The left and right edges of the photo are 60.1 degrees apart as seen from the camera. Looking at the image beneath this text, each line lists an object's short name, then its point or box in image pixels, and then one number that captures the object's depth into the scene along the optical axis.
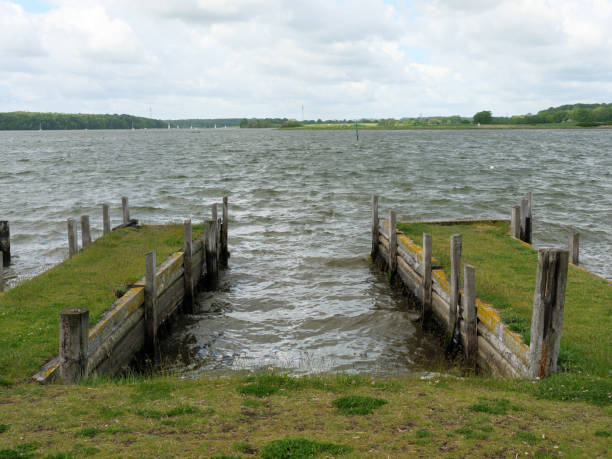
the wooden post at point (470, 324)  10.45
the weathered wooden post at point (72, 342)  7.73
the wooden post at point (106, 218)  19.13
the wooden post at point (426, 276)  13.23
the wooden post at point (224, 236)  20.05
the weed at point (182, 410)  6.81
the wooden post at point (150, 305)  11.84
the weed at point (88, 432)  6.06
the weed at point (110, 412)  6.65
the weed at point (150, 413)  6.70
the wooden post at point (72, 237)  16.88
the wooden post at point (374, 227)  19.53
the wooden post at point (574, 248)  15.76
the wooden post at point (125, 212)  20.34
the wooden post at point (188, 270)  15.00
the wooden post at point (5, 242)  19.31
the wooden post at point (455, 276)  11.20
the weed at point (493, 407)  6.80
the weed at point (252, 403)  7.18
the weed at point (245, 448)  5.75
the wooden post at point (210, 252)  17.23
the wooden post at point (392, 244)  16.61
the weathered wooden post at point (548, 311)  7.71
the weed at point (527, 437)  5.93
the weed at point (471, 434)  6.05
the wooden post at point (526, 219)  18.47
